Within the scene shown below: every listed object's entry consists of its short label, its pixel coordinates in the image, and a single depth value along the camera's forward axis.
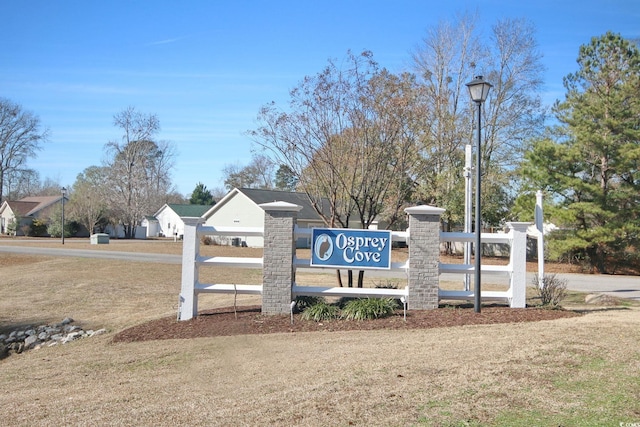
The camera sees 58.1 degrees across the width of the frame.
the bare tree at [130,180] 59.88
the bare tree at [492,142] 33.03
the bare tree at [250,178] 73.75
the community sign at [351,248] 10.01
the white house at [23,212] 63.56
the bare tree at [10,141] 65.19
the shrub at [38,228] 61.25
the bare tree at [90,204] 58.34
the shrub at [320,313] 9.50
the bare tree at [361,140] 12.48
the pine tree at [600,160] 25.00
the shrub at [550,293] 10.34
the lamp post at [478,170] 9.73
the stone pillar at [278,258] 10.04
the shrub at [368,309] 9.45
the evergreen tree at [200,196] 86.25
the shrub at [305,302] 10.23
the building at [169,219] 67.62
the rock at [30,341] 10.95
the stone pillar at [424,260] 9.87
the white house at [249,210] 41.84
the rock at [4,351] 10.50
